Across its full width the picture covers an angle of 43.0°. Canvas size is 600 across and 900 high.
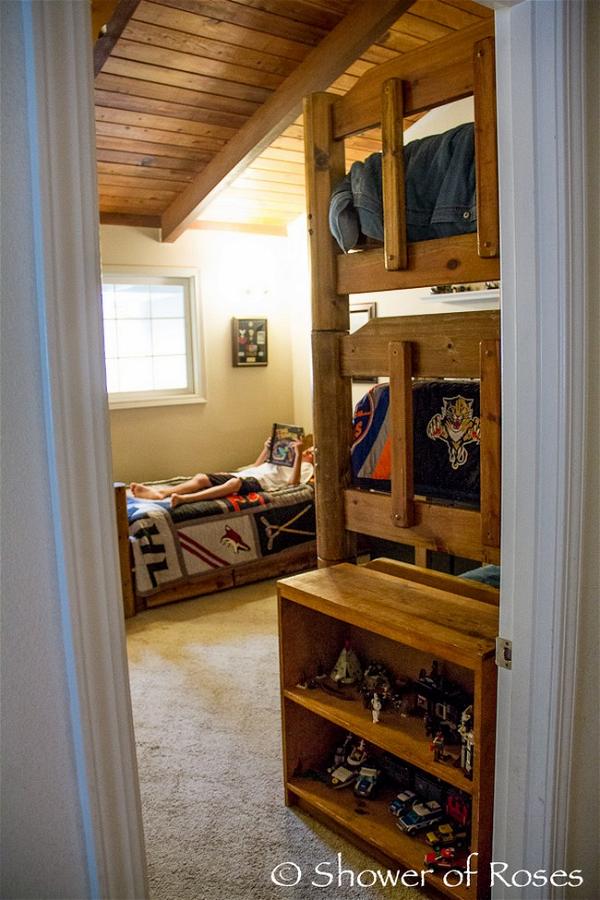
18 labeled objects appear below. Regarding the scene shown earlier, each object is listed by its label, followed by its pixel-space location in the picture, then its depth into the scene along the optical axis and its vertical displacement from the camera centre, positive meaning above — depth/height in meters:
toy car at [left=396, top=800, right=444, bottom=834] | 2.10 -1.25
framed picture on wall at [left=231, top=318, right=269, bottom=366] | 6.16 +0.24
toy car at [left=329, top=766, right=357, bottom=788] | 2.36 -1.27
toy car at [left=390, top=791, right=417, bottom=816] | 2.19 -1.26
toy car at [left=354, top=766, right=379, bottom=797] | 2.29 -1.25
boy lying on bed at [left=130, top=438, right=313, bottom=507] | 4.74 -0.72
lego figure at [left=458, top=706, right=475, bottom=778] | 1.86 -0.92
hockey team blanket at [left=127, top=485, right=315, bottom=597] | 4.31 -0.95
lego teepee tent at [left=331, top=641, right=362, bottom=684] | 2.40 -0.94
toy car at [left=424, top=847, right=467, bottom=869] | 1.96 -1.27
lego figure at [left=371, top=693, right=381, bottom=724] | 2.16 -0.97
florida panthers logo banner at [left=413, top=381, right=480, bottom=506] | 2.07 -0.21
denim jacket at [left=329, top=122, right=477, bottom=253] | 1.84 +0.45
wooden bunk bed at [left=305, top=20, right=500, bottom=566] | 1.82 +0.13
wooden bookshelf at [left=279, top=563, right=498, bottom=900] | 1.81 -0.89
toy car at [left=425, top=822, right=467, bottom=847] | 2.03 -1.25
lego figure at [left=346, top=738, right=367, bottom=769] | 2.40 -1.22
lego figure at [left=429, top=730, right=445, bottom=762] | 1.95 -0.98
